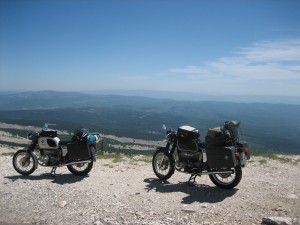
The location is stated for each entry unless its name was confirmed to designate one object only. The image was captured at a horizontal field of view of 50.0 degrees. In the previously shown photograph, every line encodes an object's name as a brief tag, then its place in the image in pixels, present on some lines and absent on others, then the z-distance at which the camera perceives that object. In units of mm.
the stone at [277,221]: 7270
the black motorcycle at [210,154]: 9625
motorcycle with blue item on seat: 11943
